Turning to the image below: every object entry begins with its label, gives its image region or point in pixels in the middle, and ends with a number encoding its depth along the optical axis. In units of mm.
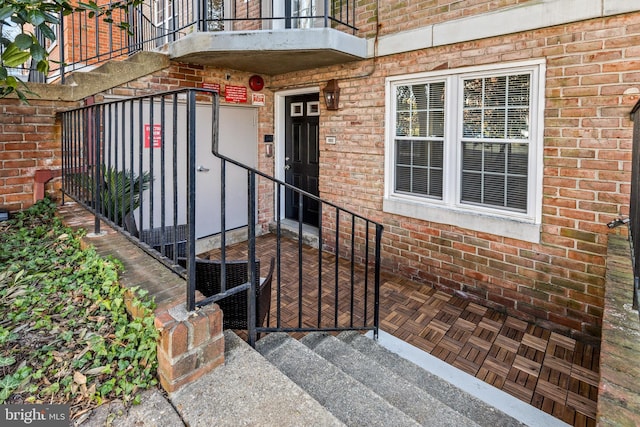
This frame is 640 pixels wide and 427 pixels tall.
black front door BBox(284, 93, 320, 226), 5773
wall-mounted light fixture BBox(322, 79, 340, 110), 4949
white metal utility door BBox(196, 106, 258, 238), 5387
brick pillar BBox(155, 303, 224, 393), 1533
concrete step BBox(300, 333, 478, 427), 1924
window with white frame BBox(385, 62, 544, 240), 3492
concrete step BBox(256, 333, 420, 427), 1642
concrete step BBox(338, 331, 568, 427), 2207
